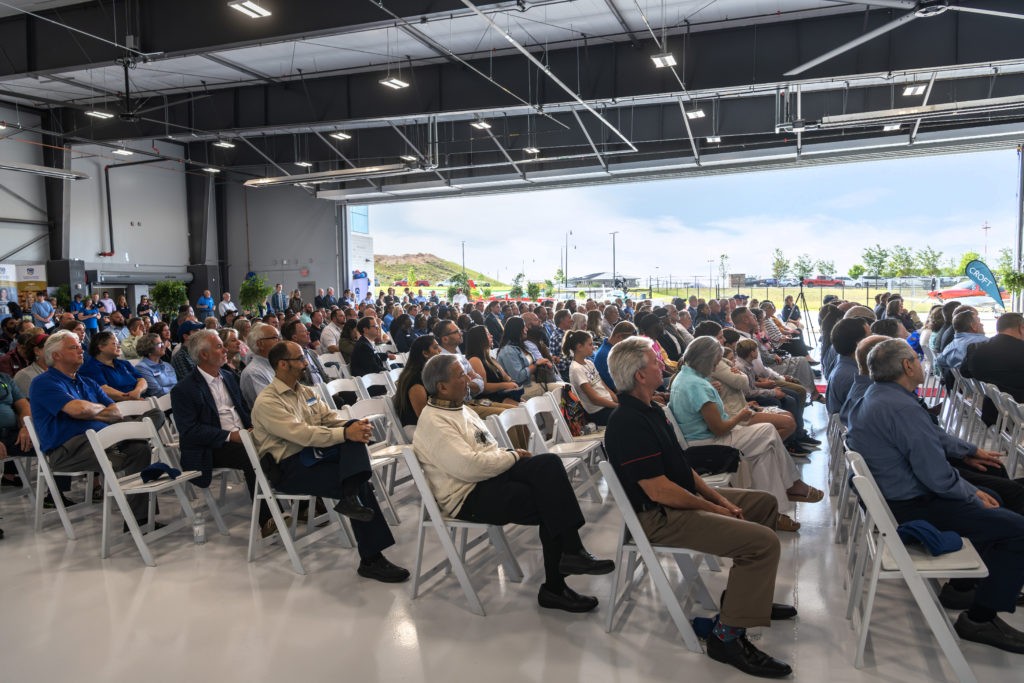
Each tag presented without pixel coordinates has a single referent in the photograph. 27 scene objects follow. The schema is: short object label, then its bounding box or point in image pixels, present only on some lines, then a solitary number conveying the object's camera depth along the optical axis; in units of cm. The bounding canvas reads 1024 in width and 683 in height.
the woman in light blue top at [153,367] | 549
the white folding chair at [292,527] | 349
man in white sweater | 292
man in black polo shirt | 241
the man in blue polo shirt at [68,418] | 406
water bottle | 392
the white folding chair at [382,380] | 550
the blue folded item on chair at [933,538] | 239
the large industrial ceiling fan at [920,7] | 525
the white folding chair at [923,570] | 228
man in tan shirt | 339
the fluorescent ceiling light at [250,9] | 649
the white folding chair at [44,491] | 402
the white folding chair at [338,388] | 480
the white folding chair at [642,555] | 257
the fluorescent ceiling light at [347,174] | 1168
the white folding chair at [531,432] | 365
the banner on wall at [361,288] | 2152
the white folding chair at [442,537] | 298
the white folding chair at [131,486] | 360
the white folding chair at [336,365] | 702
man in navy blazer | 396
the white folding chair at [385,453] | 407
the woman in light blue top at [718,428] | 376
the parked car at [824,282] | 2184
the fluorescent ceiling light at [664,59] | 751
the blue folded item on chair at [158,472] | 372
